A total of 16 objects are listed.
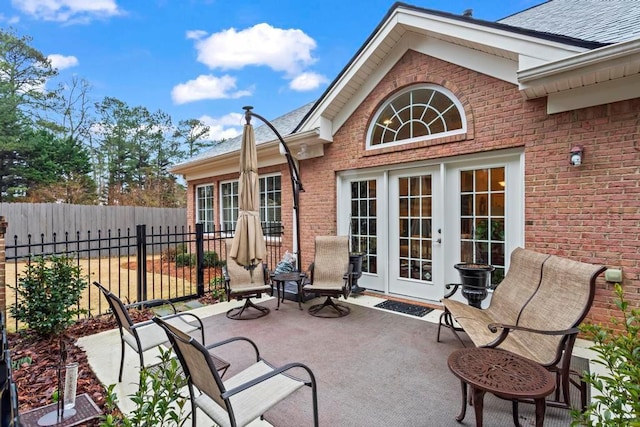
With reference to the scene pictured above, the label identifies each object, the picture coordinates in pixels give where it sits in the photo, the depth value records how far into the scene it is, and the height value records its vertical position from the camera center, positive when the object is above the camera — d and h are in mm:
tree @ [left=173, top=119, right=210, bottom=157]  25250 +6373
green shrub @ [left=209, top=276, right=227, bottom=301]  6148 -1555
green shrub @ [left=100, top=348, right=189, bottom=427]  1388 -844
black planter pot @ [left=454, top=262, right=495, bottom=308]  4258 -951
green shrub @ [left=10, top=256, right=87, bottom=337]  3850 -1013
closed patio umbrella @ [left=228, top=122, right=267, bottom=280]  4691 -23
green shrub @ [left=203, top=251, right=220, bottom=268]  9695 -1427
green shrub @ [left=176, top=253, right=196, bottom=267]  10609 -1569
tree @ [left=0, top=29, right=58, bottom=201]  16734 +6539
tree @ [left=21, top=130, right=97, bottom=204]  17234 +2571
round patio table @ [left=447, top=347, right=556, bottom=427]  2078 -1170
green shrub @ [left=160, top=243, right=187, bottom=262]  11763 -1533
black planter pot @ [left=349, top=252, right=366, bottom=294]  5883 -978
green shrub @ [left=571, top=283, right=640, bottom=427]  1092 -607
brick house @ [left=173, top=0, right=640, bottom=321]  3777 +1002
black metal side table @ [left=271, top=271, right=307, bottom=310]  5391 -1117
